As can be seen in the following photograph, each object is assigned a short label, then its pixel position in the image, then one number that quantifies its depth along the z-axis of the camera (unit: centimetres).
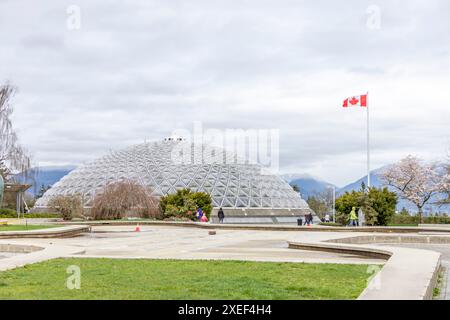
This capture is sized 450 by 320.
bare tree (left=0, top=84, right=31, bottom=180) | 4112
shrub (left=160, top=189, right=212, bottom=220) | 4153
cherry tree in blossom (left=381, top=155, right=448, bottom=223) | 4847
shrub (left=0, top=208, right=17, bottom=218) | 4159
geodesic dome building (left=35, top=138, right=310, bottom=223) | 4906
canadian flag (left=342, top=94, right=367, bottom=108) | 3563
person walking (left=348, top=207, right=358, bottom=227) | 3337
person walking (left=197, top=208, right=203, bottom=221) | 3939
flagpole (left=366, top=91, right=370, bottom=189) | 3458
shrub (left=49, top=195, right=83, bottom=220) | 4119
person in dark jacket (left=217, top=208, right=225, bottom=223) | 3966
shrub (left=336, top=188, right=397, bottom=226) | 3481
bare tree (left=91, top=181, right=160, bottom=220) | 4234
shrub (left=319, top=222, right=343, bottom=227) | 3747
